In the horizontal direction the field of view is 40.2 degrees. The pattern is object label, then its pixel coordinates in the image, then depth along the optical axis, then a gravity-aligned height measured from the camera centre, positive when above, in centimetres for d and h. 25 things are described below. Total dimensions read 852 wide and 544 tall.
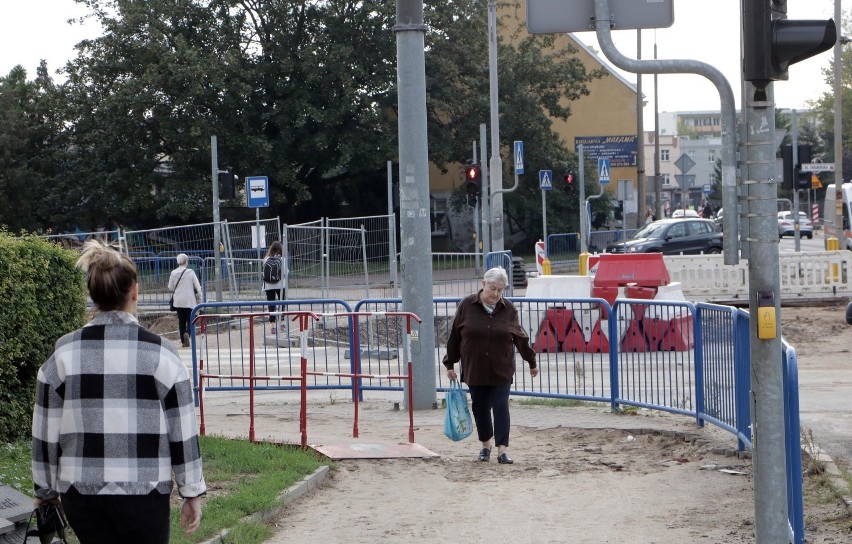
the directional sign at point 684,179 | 5056 +221
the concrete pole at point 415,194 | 1227 +45
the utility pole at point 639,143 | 4615 +340
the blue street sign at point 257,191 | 2720 +115
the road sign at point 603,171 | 3788 +191
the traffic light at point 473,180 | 2738 +128
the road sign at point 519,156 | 3072 +202
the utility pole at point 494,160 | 2889 +182
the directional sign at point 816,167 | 3431 +174
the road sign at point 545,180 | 3381 +149
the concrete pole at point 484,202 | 2964 +84
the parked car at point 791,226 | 6588 -12
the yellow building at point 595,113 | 5784 +607
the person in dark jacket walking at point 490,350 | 966 -98
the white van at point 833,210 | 4881 +51
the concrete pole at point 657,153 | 5197 +352
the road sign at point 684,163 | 4797 +264
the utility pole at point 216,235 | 2497 +14
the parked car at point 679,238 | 3978 -37
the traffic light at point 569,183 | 3831 +159
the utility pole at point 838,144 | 4138 +280
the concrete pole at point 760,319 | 579 -48
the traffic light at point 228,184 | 2775 +137
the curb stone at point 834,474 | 796 -187
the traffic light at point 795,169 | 2908 +138
